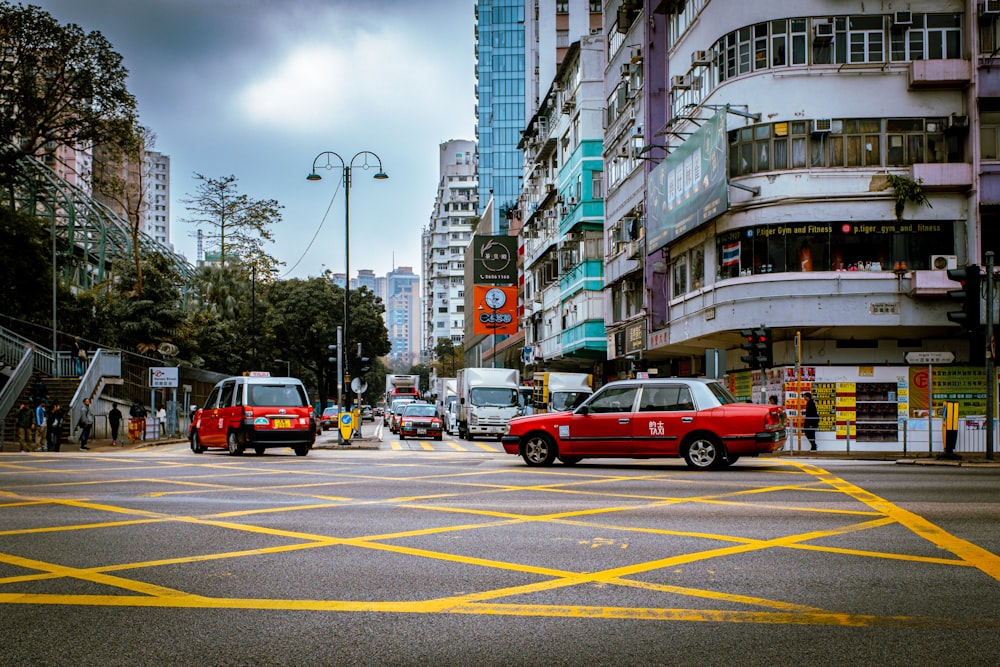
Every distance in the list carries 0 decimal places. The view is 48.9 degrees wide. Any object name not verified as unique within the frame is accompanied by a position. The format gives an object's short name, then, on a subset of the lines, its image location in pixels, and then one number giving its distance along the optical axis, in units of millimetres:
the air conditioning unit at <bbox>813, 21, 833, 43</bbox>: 32406
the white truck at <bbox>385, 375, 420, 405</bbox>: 87125
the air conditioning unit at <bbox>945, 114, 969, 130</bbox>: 31969
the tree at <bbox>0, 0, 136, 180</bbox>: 42625
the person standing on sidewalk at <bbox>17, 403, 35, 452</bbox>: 32031
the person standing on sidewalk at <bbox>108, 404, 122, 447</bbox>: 36122
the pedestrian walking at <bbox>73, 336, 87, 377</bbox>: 39500
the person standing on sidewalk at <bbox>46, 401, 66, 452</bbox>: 31062
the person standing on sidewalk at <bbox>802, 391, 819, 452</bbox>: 31062
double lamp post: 40156
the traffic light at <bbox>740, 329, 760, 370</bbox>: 27547
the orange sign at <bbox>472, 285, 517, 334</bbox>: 61344
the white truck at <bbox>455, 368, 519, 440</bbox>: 42656
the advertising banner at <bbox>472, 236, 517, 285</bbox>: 59969
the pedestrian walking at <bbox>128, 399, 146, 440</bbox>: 38812
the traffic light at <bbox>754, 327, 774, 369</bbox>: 27516
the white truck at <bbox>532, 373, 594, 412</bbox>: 43844
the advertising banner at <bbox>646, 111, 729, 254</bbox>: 33094
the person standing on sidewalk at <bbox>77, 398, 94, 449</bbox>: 32438
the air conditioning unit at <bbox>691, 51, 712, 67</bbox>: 35594
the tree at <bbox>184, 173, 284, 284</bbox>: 69000
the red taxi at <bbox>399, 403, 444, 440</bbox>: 42906
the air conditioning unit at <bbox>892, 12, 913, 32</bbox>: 31953
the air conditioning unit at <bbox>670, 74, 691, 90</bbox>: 37969
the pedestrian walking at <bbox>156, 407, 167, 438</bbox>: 42031
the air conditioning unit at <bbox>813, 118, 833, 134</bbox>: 32312
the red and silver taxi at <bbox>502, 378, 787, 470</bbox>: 18734
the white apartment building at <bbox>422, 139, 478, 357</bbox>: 158000
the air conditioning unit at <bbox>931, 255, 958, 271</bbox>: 31781
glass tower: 133375
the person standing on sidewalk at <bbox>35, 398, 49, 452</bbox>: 32562
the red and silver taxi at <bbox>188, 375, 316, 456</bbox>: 26328
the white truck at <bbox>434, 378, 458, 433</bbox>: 53469
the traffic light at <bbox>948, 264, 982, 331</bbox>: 22500
